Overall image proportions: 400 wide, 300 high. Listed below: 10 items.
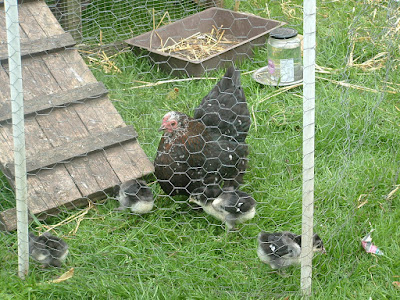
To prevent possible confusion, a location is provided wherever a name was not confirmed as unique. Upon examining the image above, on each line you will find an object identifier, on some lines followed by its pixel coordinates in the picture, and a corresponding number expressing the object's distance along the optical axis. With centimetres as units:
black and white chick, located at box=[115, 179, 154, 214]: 326
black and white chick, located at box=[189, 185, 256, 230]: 308
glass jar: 469
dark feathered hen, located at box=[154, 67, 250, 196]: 336
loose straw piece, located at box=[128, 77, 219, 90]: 451
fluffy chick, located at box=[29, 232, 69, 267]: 294
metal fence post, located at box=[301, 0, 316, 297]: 230
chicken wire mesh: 292
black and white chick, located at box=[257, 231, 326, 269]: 283
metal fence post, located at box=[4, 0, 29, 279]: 246
